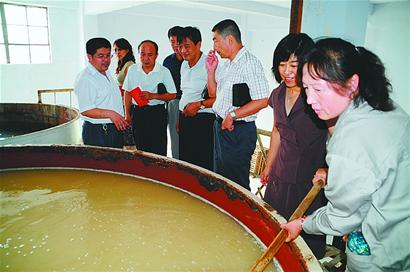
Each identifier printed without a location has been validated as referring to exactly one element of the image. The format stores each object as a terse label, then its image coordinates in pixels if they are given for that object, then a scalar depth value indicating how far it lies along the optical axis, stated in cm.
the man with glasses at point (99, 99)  265
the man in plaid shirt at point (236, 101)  233
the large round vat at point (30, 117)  368
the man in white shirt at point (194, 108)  295
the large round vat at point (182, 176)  127
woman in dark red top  169
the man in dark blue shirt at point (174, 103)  375
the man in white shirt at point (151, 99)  332
